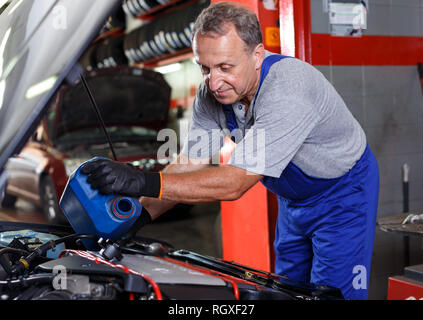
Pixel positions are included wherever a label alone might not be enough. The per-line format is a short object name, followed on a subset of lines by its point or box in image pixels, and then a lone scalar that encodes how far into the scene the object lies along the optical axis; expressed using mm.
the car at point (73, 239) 1099
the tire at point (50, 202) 5182
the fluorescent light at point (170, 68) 8219
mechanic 1416
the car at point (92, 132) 5129
